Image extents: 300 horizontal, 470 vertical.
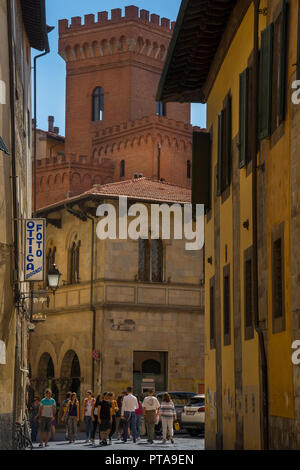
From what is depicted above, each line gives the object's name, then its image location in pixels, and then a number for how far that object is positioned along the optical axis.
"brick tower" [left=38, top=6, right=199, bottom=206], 57.81
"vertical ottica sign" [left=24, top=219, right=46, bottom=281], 20.33
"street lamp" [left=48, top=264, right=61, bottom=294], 26.50
